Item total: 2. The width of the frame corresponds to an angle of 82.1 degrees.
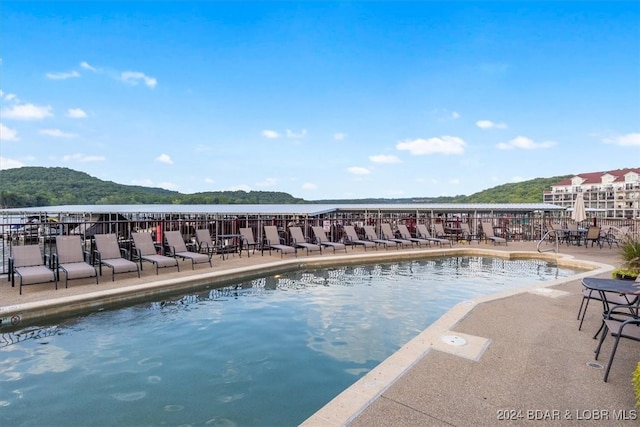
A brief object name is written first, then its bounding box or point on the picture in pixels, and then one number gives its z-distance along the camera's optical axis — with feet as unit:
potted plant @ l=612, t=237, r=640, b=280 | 17.15
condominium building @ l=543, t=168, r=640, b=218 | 220.64
